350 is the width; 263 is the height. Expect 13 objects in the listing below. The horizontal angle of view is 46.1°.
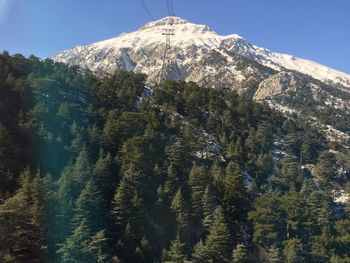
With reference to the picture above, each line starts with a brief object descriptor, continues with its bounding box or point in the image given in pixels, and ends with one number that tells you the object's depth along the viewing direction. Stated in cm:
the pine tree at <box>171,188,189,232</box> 5300
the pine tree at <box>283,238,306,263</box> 5284
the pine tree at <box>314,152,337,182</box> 8208
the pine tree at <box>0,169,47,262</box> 3353
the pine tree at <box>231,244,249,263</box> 4888
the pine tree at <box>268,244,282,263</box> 5307
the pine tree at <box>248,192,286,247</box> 5678
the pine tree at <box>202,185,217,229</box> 5422
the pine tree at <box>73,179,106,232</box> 4494
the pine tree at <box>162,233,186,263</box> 4641
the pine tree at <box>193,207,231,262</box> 4844
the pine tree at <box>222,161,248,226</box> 5812
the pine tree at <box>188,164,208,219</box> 5562
